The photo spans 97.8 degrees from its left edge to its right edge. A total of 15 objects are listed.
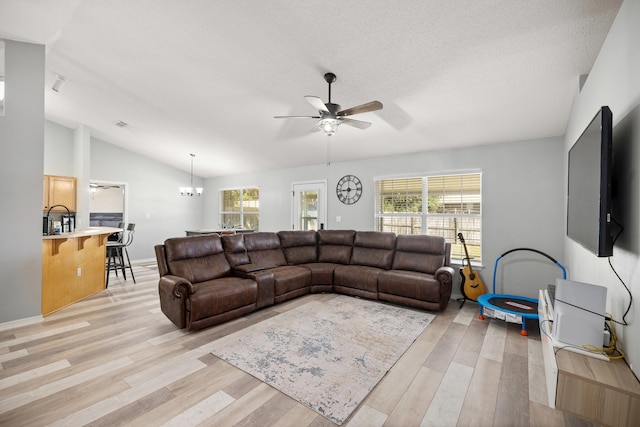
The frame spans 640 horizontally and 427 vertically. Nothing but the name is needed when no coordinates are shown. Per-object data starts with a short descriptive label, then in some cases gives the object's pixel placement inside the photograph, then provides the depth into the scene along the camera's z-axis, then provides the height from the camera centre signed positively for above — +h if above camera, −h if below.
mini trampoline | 3.04 -1.09
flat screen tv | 1.43 +0.17
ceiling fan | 2.66 +1.01
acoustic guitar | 3.99 -1.02
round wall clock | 5.61 +0.48
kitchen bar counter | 3.44 -0.82
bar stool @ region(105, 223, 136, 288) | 4.89 -0.77
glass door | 6.14 +0.16
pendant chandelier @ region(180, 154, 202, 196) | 6.81 +0.50
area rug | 2.02 -1.30
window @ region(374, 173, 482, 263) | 4.42 +0.11
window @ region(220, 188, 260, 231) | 7.59 +0.09
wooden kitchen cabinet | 5.55 +0.35
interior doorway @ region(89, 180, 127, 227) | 7.65 +0.10
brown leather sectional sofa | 3.17 -0.86
